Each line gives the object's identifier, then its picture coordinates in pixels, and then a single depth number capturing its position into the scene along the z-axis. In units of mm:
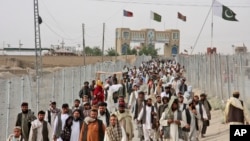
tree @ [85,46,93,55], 123725
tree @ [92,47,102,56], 122500
